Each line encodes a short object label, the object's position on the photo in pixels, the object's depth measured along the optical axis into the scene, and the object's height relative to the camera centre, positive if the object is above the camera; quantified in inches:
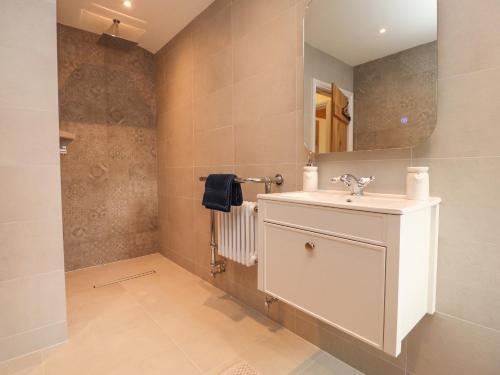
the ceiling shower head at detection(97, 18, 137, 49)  85.1 +45.2
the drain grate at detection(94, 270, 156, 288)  85.9 -35.3
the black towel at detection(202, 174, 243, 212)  62.4 -4.4
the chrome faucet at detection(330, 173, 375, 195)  45.3 -1.2
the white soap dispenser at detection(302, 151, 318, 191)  53.0 -0.6
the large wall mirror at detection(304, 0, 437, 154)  40.3 +17.5
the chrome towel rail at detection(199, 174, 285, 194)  59.9 -1.2
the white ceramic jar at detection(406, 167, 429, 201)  38.9 -1.2
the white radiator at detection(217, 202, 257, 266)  63.6 -14.7
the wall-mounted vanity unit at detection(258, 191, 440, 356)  32.2 -11.8
